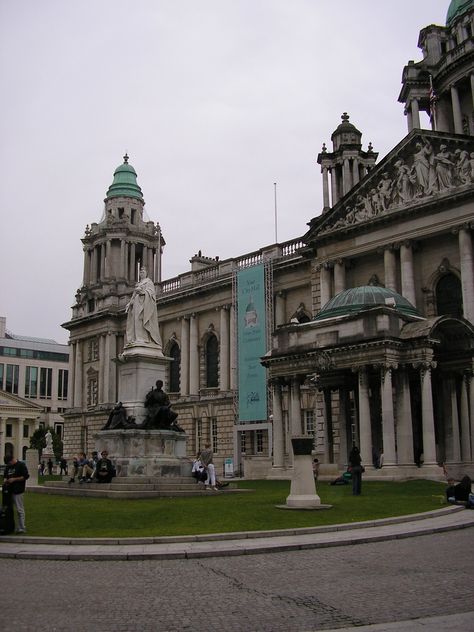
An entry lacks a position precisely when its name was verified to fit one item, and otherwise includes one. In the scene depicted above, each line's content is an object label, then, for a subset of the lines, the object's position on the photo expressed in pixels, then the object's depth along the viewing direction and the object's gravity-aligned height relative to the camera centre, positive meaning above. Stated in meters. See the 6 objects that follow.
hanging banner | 54.69 +7.51
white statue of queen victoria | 27.09 +4.53
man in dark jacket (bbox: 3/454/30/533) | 15.24 -0.86
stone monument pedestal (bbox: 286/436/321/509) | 19.56 -1.15
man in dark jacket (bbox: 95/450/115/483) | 24.03 -0.99
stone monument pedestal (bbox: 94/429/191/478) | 24.41 -0.41
